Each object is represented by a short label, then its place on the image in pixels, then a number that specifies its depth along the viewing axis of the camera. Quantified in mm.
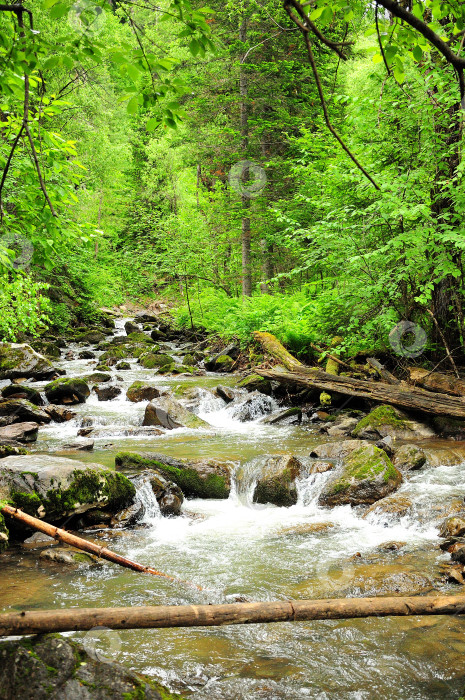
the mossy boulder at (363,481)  7449
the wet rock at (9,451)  7502
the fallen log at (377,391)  9445
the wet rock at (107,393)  14234
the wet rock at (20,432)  10234
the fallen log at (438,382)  9930
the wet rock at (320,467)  8177
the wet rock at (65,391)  13828
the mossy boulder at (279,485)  7891
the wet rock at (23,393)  13266
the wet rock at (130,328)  27269
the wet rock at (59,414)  12289
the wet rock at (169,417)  12039
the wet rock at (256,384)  13898
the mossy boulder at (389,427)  9891
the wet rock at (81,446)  9745
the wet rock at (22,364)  15969
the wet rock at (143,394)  13984
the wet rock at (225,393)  13562
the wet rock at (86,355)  20231
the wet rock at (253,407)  12930
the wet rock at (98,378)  16016
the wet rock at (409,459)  8273
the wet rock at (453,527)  6102
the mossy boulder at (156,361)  18594
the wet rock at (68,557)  5641
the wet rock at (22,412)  11719
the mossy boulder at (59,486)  6242
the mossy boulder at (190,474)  8125
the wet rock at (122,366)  18219
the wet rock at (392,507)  6859
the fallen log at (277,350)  12778
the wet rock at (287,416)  12230
